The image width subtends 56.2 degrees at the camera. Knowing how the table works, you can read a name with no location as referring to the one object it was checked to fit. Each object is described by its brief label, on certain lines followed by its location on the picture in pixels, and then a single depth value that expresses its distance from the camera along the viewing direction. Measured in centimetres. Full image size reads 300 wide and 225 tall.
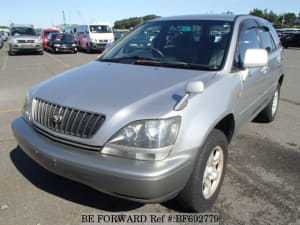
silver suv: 204
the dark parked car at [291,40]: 2525
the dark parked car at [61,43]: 1936
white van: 1962
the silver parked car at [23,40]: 1678
